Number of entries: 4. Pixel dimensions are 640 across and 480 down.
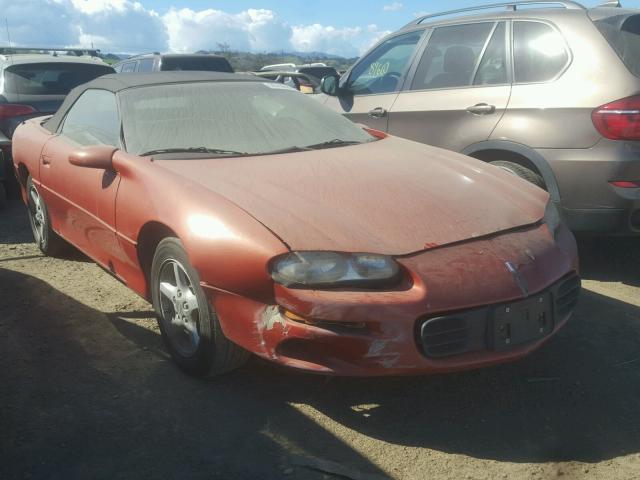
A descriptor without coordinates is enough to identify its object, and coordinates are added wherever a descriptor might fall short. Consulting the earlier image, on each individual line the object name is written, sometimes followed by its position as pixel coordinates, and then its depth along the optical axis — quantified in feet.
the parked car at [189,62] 36.73
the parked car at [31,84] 21.53
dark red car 8.33
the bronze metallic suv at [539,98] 13.39
